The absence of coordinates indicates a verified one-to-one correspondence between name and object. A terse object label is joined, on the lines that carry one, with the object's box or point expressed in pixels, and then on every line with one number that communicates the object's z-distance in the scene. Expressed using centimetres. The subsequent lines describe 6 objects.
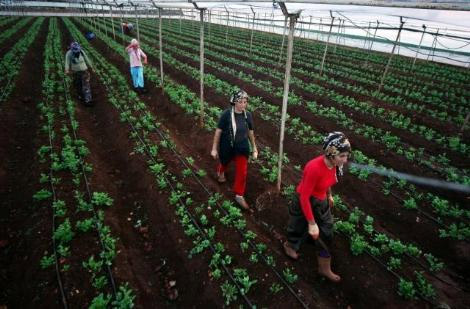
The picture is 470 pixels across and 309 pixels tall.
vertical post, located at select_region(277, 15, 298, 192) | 475
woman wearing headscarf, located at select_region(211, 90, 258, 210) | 505
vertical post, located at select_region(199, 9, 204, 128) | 862
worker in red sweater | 334
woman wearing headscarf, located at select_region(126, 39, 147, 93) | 1102
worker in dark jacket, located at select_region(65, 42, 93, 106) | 952
